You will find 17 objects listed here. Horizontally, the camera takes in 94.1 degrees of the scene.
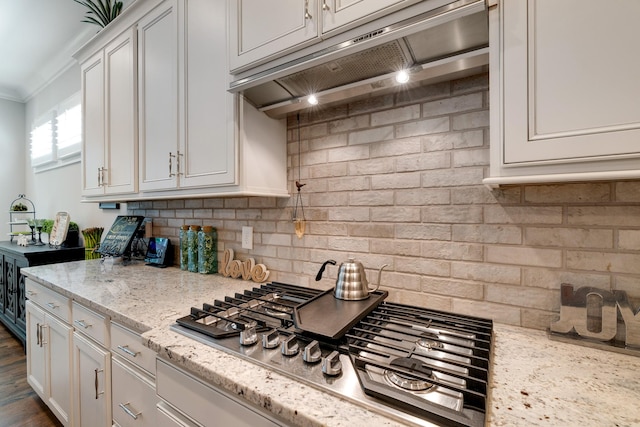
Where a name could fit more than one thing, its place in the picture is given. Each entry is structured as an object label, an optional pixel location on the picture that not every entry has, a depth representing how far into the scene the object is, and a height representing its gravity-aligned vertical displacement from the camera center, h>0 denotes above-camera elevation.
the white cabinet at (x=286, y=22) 0.97 +0.70
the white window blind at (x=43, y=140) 3.82 +0.98
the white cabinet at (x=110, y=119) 1.96 +0.67
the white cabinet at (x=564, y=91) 0.66 +0.29
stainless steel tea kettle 1.16 -0.28
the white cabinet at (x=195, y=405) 0.75 -0.54
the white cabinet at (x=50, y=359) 1.67 -0.91
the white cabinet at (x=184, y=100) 1.44 +0.61
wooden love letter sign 1.68 -0.33
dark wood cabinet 2.75 -0.56
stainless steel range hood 0.87 +0.54
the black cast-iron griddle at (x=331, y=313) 0.89 -0.35
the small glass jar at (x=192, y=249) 1.97 -0.25
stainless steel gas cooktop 0.62 -0.38
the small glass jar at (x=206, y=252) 1.90 -0.26
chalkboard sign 2.26 -0.19
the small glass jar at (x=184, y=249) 2.03 -0.25
